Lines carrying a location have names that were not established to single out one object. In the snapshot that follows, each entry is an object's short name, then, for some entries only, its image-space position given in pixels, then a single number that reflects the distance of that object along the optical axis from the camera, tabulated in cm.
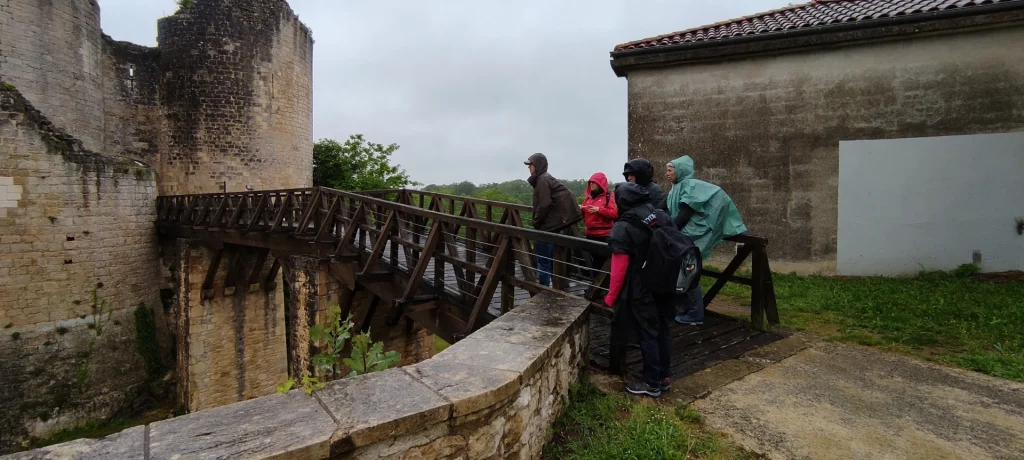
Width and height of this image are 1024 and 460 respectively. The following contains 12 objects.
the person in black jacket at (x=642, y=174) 322
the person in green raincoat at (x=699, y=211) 423
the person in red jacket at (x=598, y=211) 452
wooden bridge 386
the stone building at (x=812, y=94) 684
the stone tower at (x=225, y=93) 1541
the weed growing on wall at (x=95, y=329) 1141
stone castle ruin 1058
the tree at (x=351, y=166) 2639
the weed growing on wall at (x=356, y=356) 256
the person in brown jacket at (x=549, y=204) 500
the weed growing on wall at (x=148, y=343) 1258
